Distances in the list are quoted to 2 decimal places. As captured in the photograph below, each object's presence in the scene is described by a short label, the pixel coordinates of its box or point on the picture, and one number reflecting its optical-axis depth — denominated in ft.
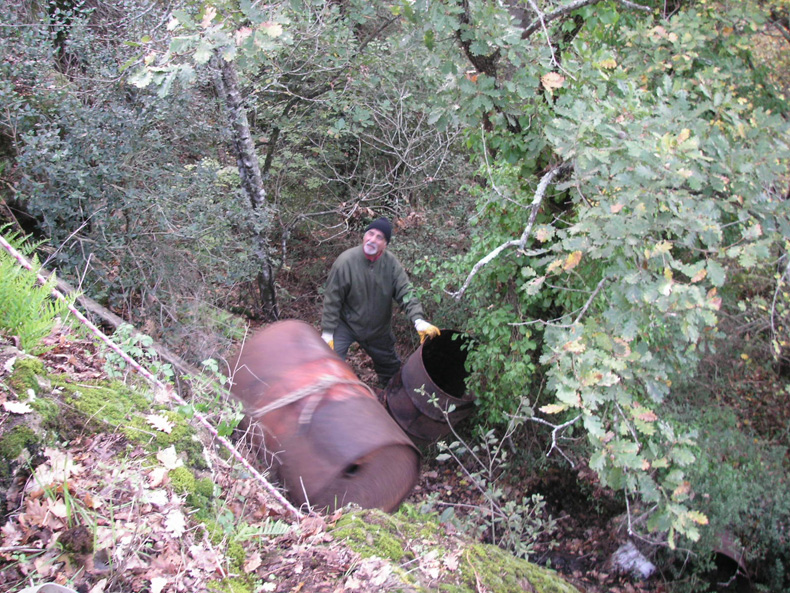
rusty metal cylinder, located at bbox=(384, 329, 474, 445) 16.43
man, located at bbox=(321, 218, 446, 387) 18.08
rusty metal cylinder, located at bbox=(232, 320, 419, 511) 10.08
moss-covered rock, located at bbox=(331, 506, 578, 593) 7.63
